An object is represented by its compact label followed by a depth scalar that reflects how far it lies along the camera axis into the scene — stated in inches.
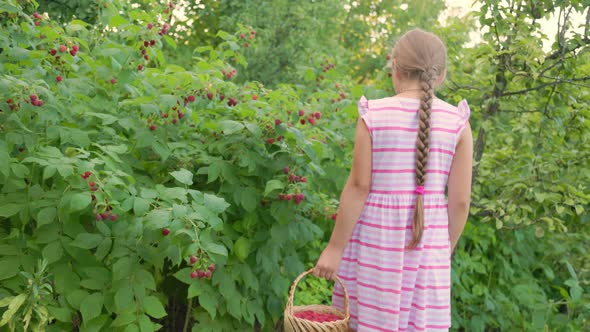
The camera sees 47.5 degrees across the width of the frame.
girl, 101.0
